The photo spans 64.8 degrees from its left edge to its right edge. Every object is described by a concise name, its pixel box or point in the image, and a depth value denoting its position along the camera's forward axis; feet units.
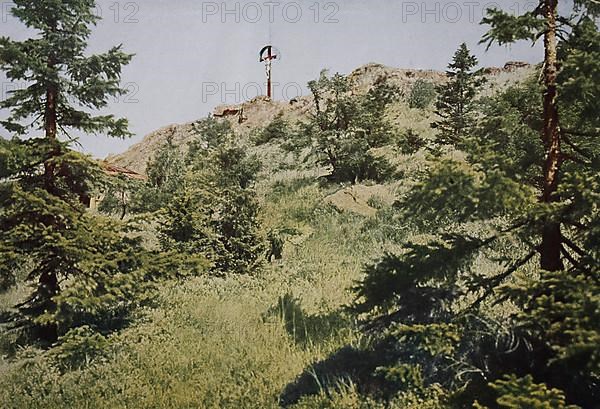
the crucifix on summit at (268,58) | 113.39
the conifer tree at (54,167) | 24.16
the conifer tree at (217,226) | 36.50
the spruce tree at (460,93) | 61.05
